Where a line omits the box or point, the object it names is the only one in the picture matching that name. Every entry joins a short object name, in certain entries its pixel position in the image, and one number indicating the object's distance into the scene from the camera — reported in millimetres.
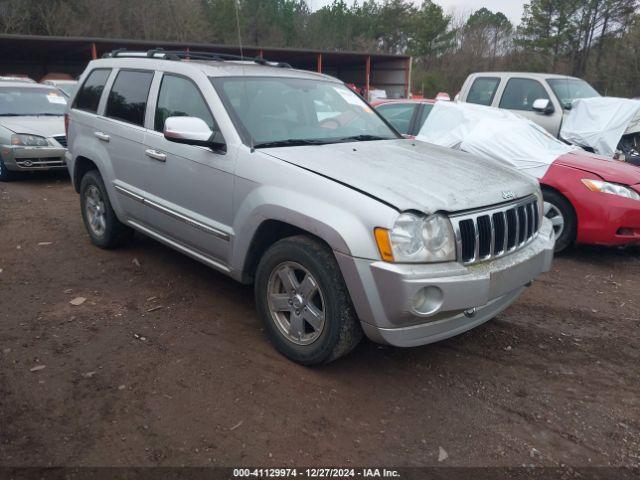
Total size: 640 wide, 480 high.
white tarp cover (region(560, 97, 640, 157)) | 7934
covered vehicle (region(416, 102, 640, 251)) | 5270
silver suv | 2803
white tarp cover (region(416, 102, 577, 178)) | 5973
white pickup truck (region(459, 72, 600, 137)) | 8406
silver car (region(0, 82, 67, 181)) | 8438
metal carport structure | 22062
